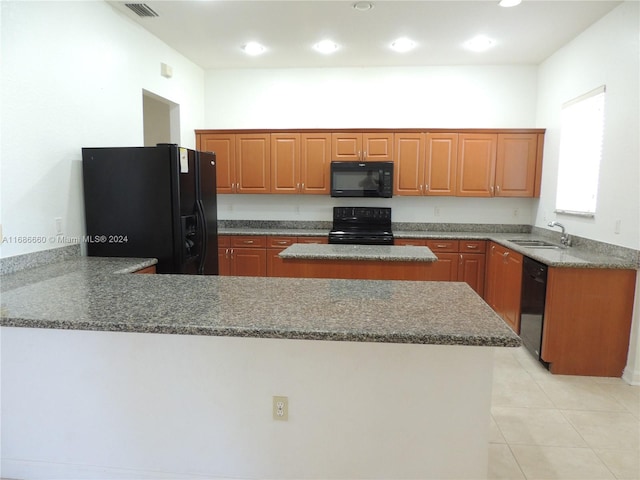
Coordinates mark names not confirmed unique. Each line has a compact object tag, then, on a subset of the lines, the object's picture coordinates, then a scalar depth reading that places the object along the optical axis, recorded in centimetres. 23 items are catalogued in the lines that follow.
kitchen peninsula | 155
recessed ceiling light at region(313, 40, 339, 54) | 391
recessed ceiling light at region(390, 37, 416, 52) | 382
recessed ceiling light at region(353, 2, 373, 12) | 303
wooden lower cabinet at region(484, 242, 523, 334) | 352
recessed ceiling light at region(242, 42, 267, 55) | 400
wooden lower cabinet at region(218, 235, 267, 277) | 455
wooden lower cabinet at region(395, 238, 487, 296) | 436
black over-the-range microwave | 452
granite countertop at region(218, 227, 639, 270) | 281
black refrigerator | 270
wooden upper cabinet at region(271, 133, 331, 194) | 465
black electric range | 486
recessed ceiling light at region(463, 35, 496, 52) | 373
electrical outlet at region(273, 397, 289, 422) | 163
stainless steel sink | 368
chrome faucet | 363
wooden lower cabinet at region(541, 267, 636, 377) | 282
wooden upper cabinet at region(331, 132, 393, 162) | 457
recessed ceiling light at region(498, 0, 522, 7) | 292
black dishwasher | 301
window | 332
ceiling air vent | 309
